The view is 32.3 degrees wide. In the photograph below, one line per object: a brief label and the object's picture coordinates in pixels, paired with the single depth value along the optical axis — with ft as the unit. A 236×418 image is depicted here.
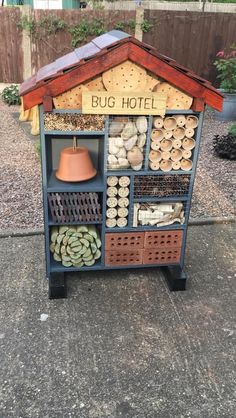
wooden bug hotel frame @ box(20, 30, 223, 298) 9.64
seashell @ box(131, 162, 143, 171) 10.75
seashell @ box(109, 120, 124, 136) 10.34
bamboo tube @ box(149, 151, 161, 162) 10.68
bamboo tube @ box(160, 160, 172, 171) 10.85
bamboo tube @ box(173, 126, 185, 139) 10.53
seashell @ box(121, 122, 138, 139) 10.37
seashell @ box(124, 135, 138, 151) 10.46
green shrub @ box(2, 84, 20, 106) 34.68
